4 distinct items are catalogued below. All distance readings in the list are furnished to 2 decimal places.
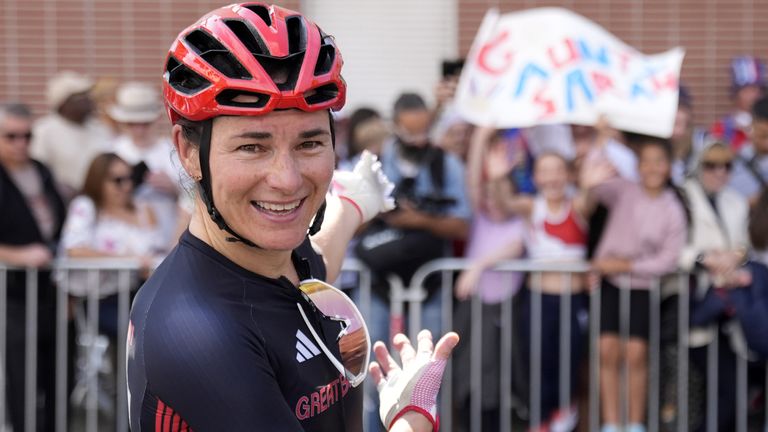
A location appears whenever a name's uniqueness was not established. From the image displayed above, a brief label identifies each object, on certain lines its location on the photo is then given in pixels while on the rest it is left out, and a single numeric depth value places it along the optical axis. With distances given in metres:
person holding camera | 7.27
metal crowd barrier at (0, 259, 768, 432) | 7.16
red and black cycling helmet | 2.70
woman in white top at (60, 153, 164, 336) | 7.34
